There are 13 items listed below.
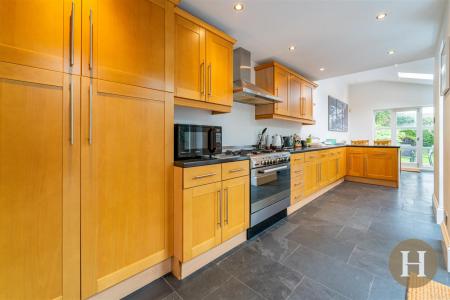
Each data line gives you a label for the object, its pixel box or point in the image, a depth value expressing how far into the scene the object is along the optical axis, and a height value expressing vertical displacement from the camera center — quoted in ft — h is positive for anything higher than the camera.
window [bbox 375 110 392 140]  21.30 +2.81
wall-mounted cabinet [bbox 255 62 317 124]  9.96 +3.36
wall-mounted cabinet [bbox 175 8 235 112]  5.64 +2.80
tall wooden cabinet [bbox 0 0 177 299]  3.12 +0.12
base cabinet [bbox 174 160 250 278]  4.87 -1.66
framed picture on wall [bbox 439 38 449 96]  5.36 +2.55
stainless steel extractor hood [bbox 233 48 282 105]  7.62 +2.69
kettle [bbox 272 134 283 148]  10.52 +0.48
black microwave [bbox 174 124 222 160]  5.58 +0.29
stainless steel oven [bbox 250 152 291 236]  6.89 -1.46
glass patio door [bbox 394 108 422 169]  19.74 +1.53
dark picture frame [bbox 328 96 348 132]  18.60 +3.67
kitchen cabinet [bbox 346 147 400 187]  13.62 -1.18
